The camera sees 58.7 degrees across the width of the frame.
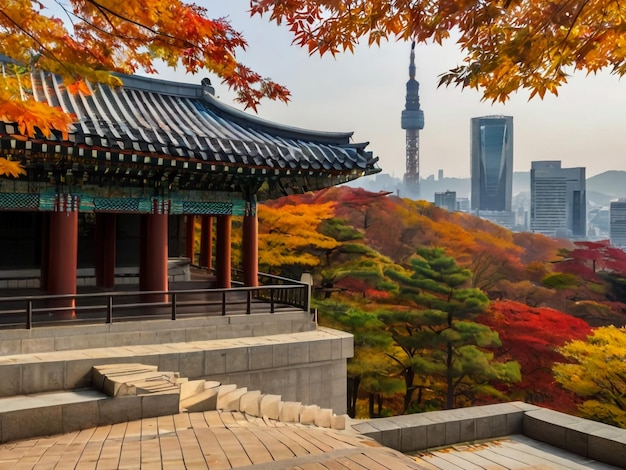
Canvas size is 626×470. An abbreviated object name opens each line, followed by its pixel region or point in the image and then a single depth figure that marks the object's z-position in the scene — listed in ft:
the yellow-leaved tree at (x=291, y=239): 90.27
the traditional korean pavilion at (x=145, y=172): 35.42
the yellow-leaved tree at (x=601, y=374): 57.77
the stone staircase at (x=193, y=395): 27.61
